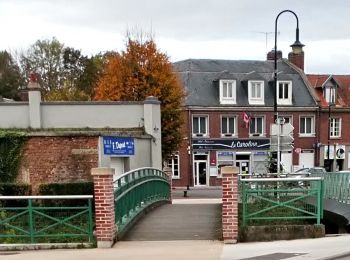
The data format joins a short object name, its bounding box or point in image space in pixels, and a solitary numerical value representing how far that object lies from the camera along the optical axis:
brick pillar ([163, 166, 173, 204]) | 23.75
